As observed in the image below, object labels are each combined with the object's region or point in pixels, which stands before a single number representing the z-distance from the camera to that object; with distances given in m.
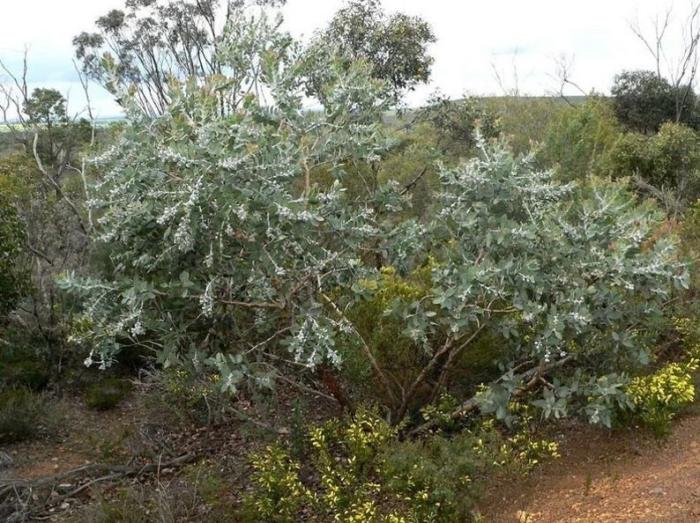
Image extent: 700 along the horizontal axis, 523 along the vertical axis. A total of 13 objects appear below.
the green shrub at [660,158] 13.32
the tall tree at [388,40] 11.74
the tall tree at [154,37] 19.62
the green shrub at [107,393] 7.16
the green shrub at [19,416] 6.39
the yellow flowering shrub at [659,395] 4.35
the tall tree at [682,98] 19.23
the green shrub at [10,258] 6.52
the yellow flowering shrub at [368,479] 3.85
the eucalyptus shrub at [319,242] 3.54
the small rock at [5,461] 5.70
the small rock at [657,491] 3.94
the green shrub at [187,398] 5.07
